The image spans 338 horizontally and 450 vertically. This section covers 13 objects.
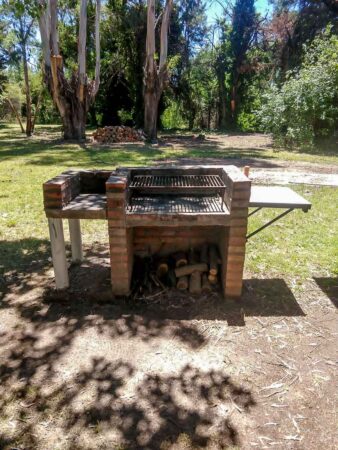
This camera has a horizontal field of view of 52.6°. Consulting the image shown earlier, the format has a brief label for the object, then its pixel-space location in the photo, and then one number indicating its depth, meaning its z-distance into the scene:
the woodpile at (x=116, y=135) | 16.19
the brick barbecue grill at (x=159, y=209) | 3.18
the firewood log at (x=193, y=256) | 3.81
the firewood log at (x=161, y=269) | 3.78
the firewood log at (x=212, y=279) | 3.64
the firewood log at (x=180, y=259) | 3.77
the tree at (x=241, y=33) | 22.41
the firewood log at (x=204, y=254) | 3.78
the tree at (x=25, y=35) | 18.05
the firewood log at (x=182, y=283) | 3.61
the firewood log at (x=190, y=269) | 3.65
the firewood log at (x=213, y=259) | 3.61
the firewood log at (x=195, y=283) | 3.58
